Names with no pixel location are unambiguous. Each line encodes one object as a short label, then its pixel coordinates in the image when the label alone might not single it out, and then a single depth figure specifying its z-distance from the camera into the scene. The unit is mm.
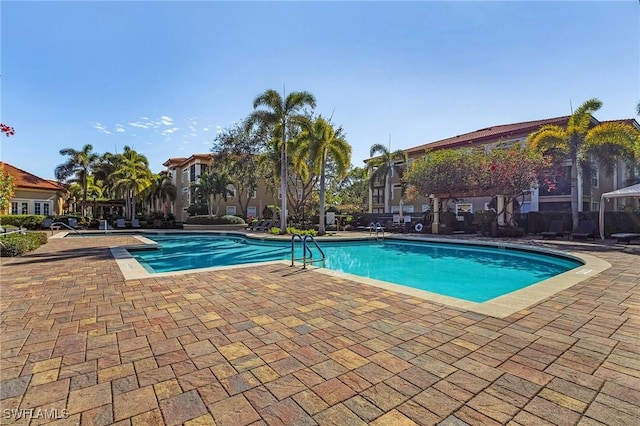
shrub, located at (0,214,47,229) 23641
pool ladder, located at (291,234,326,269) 7267
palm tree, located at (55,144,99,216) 35781
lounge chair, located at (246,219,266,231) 23608
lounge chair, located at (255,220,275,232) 22844
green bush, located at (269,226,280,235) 19833
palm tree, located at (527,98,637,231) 16188
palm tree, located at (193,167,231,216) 30109
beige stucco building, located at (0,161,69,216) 27956
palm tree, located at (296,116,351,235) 18484
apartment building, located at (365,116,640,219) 22672
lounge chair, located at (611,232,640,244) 13707
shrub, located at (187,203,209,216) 31516
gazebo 13383
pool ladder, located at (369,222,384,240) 21688
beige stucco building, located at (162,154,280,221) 34406
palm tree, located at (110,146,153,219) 30375
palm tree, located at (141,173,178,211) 37375
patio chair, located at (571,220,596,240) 15273
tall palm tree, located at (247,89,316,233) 18484
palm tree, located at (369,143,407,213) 31078
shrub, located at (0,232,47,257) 9062
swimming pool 8016
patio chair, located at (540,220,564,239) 16516
